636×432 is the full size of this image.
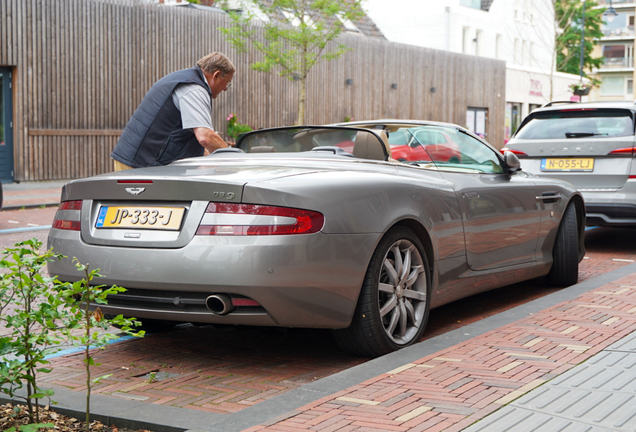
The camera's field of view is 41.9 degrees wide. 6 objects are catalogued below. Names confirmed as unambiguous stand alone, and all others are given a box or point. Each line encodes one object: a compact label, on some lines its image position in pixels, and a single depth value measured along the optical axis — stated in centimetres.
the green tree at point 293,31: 2206
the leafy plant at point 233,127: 2406
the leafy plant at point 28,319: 310
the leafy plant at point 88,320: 311
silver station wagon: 867
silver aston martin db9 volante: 384
